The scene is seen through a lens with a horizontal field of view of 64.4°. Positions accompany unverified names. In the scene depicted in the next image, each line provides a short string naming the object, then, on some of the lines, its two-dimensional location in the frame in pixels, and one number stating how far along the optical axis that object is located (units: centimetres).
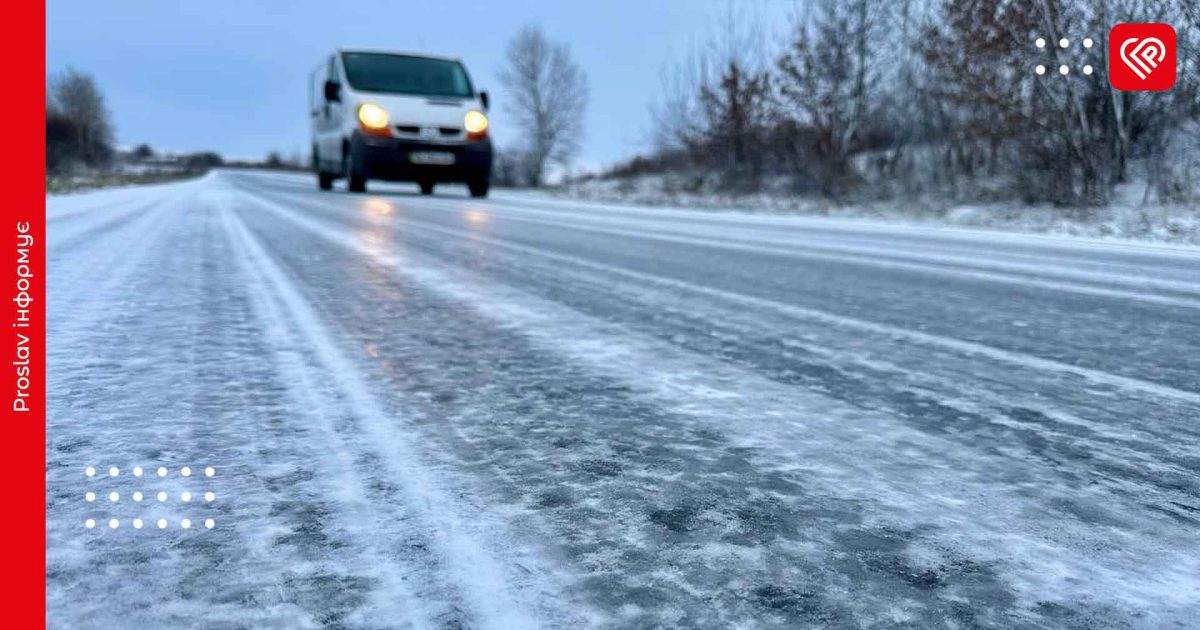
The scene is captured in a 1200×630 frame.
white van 1351
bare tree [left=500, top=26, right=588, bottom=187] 4369
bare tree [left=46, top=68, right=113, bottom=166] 5850
